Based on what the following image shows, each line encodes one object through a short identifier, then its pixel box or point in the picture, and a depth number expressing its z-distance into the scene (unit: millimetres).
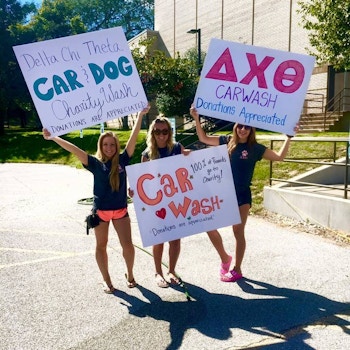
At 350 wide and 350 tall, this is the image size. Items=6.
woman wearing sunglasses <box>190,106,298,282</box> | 3885
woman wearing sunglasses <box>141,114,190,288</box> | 3699
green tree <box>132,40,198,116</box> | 18094
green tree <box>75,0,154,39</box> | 56125
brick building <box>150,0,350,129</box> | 19483
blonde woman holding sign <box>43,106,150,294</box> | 3563
